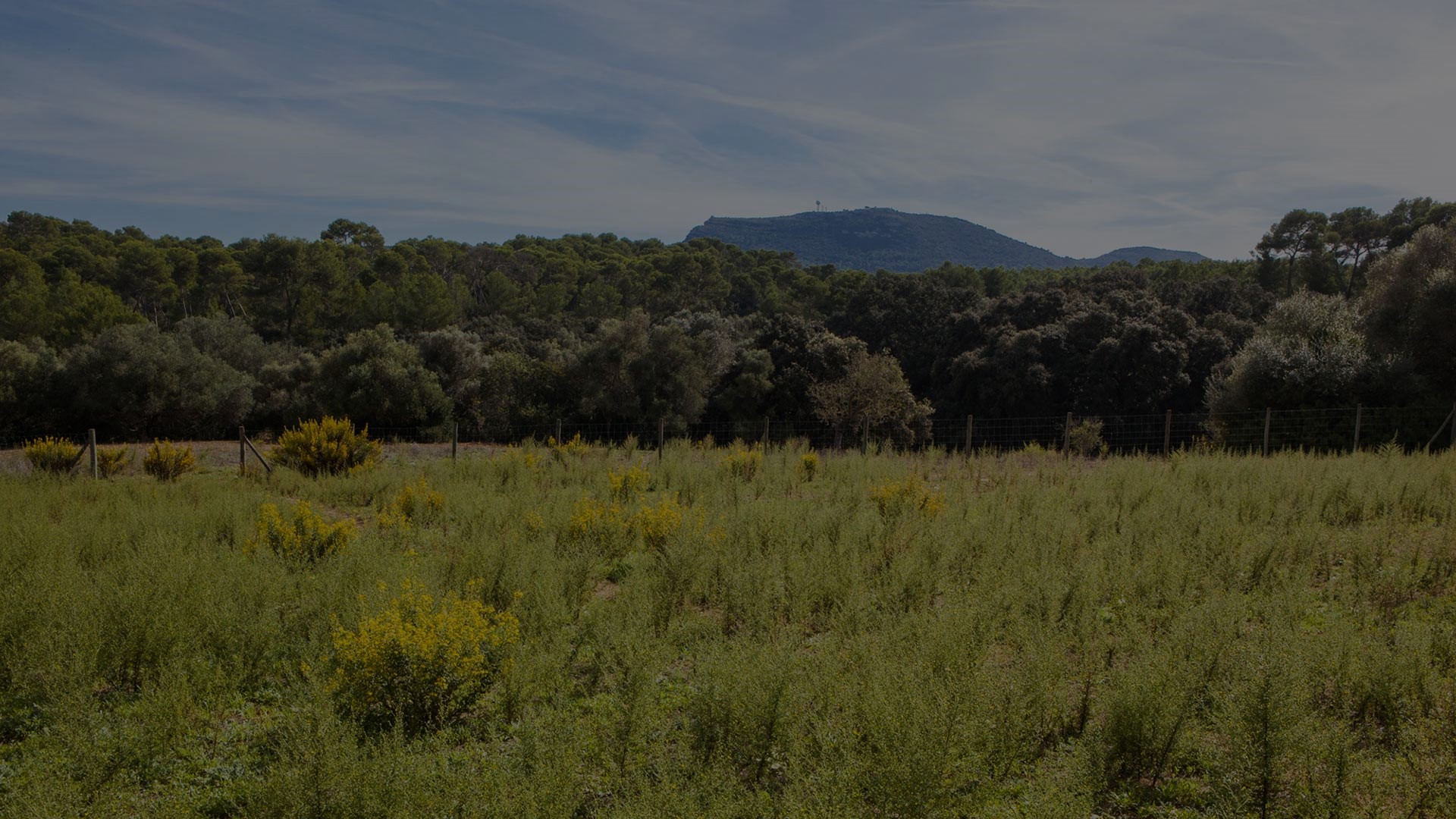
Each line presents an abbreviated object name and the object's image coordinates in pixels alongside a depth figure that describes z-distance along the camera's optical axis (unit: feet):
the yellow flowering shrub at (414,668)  13.99
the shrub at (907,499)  29.96
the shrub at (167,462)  45.01
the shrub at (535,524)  26.94
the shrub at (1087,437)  68.13
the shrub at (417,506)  31.14
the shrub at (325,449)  44.11
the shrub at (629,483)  35.76
